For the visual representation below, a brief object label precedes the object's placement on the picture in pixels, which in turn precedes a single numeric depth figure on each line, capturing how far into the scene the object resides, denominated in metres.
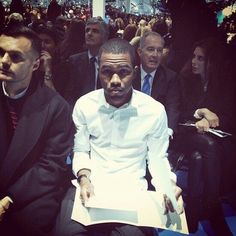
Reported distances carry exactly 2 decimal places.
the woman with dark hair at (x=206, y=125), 2.80
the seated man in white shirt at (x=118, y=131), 2.13
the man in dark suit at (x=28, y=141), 1.94
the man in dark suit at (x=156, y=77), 3.36
